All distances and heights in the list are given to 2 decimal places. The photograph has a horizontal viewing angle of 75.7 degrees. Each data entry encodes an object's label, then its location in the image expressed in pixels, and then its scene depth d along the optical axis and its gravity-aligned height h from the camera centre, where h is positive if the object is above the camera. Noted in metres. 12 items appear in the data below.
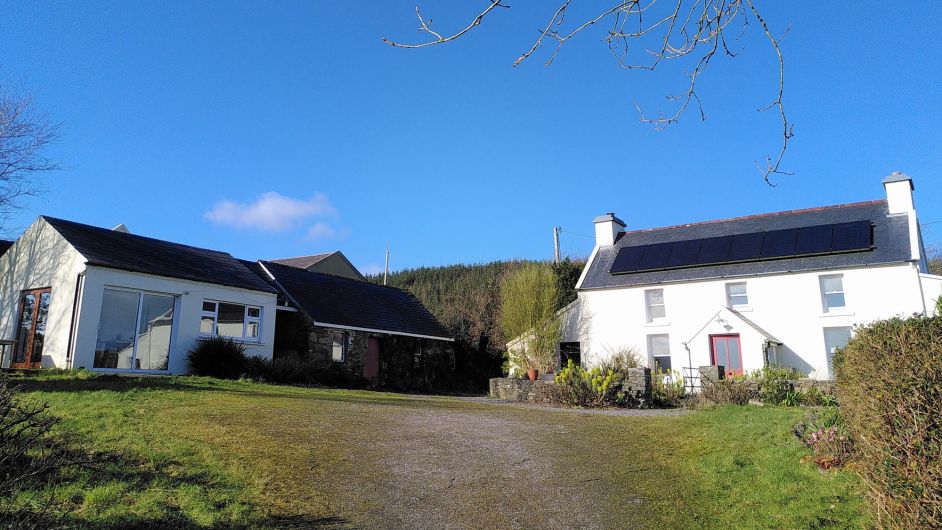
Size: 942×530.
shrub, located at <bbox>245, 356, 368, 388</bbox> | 19.33 +0.09
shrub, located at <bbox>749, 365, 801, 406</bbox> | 13.61 -0.29
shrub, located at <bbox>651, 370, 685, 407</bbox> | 15.83 -0.47
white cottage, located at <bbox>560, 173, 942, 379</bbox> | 22.17 +3.44
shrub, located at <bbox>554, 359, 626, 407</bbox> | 15.20 -0.33
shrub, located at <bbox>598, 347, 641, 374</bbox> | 16.30 +0.37
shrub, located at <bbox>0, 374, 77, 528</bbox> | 4.61 -0.90
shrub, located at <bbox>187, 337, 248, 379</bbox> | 18.77 +0.48
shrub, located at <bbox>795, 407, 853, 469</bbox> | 6.59 -0.72
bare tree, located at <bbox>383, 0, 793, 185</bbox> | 3.82 +2.27
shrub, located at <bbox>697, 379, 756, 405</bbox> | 13.72 -0.38
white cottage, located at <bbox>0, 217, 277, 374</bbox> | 17.16 +2.21
